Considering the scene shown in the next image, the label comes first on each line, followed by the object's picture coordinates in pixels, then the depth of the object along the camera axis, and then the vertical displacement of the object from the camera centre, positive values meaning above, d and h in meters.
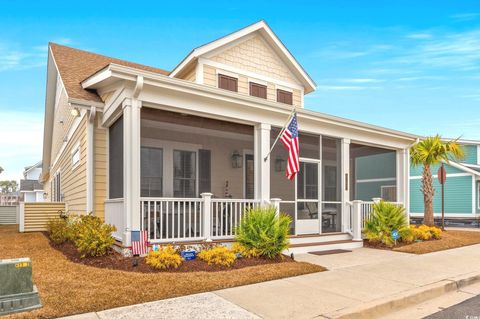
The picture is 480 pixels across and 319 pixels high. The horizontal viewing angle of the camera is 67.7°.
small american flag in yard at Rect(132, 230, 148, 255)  6.60 -1.27
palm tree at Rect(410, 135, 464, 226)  13.95 +0.74
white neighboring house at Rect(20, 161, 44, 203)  40.59 -1.85
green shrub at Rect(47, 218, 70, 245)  9.06 -1.49
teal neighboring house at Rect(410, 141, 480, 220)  20.00 -0.79
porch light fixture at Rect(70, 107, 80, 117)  9.02 +1.56
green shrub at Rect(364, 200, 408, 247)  10.11 -1.39
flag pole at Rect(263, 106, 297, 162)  8.33 +0.51
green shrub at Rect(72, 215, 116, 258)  6.62 -1.23
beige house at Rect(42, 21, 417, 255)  7.40 +0.92
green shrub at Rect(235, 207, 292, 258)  7.29 -1.21
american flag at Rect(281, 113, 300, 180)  7.94 +0.67
